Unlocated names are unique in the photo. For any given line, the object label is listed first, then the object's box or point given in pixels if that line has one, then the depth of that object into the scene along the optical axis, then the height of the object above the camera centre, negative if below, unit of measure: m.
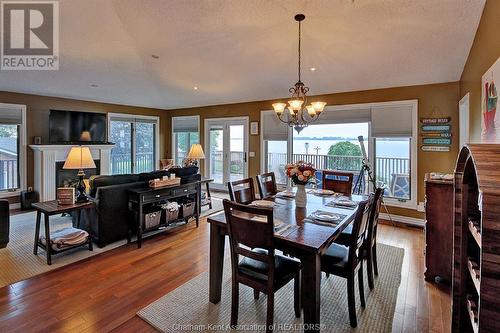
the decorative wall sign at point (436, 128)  4.23 +0.60
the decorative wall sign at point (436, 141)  4.25 +0.38
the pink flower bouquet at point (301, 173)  2.69 -0.10
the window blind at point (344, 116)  5.00 +0.94
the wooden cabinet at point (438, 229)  2.62 -0.66
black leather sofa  3.42 -0.62
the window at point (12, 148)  5.32 +0.30
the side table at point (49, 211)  2.98 -0.56
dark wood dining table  1.79 -0.57
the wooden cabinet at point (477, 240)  0.85 -0.29
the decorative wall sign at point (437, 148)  4.27 +0.27
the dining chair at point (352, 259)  2.02 -0.78
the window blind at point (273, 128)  6.09 +0.84
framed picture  6.48 +0.89
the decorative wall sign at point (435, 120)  4.23 +0.72
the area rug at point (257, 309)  2.07 -1.26
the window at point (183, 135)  7.80 +0.88
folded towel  3.12 -0.92
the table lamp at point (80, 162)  3.34 +0.01
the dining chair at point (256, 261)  1.78 -0.75
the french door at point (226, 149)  6.90 +0.39
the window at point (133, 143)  7.16 +0.59
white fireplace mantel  5.54 -0.07
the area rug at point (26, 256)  2.80 -1.14
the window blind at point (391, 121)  4.59 +0.77
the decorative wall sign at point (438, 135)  4.22 +0.49
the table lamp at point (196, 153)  5.41 +0.21
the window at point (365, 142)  4.64 +0.45
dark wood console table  3.51 -0.48
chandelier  2.82 +0.65
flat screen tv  5.79 +0.84
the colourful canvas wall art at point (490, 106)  2.04 +0.50
